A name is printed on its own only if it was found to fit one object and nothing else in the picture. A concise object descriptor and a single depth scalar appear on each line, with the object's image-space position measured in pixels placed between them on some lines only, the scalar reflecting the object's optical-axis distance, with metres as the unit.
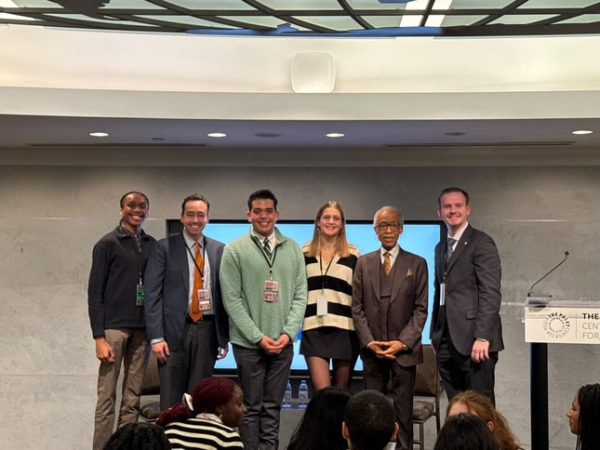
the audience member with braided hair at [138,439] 2.92
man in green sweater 5.95
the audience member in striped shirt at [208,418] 4.01
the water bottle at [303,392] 7.92
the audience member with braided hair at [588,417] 3.91
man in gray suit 5.91
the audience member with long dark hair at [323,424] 3.89
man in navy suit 6.11
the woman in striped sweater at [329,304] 6.06
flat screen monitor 8.13
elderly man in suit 5.96
